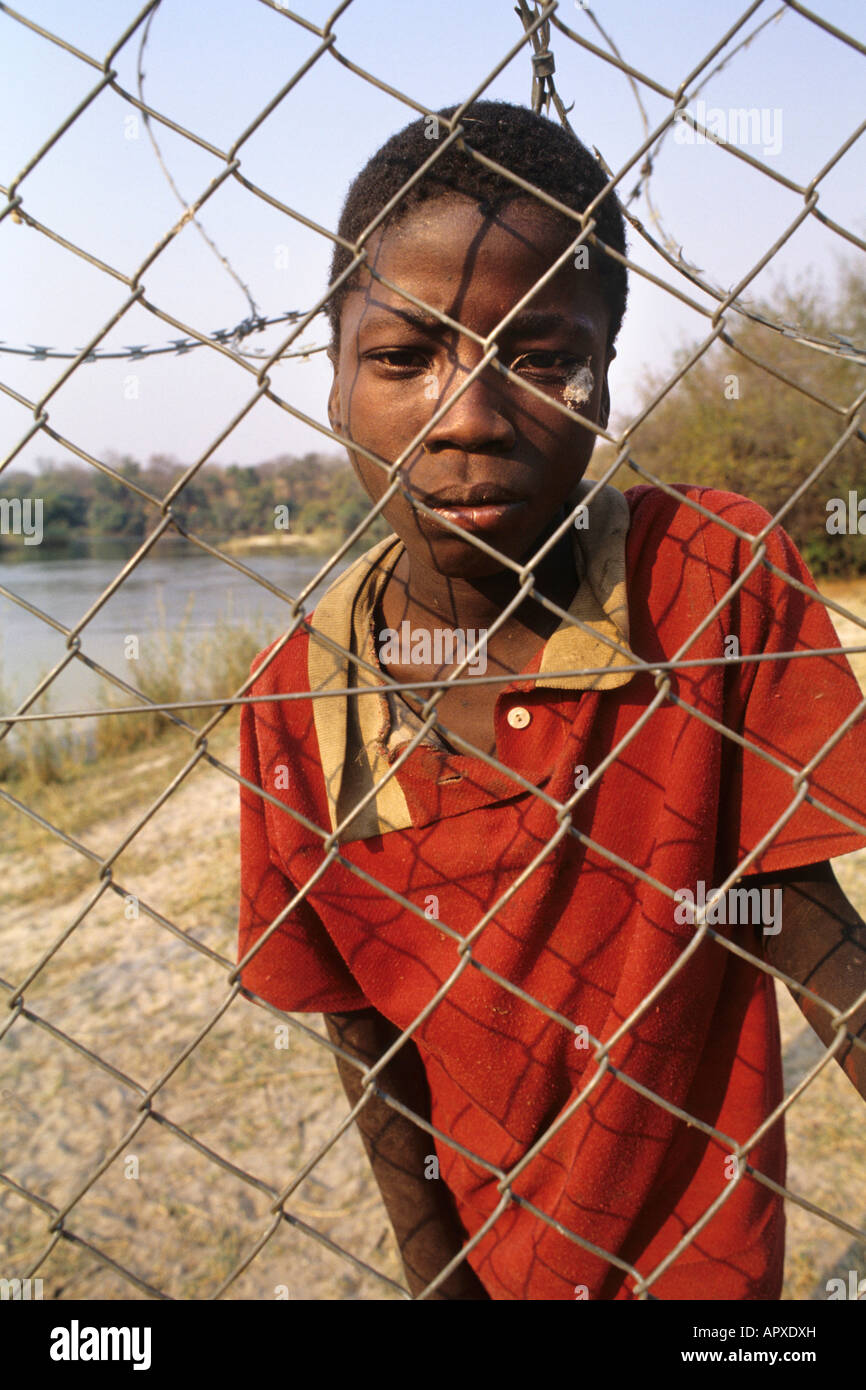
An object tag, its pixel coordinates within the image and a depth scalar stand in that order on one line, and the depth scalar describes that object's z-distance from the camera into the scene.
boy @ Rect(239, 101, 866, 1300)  0.53
